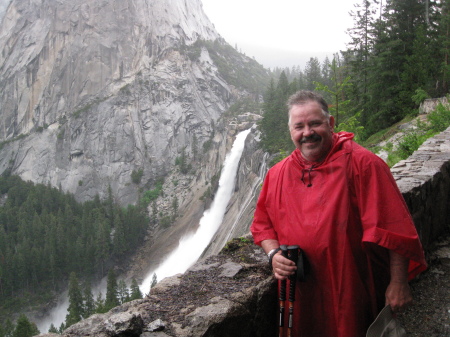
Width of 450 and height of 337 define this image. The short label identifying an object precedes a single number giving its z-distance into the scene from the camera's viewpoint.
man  2.27
